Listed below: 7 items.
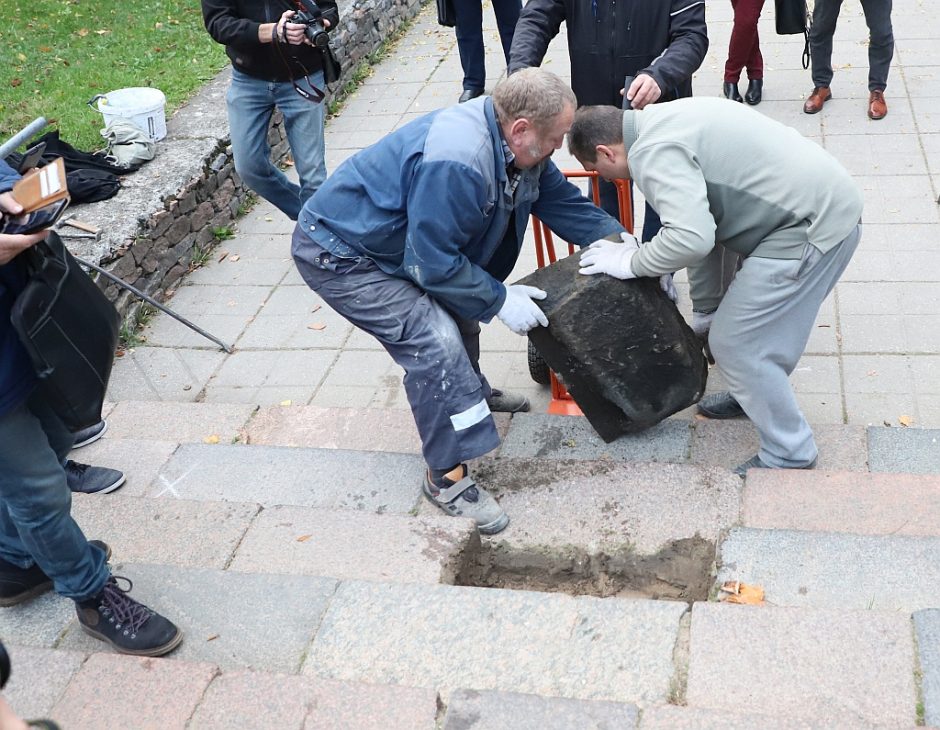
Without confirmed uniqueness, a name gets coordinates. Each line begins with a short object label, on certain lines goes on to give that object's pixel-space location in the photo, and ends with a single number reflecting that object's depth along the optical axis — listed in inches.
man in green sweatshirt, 129.6
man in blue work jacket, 128.4
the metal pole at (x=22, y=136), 117.2
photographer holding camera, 216.4
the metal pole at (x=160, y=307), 198.8
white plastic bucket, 268.5
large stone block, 144.3
